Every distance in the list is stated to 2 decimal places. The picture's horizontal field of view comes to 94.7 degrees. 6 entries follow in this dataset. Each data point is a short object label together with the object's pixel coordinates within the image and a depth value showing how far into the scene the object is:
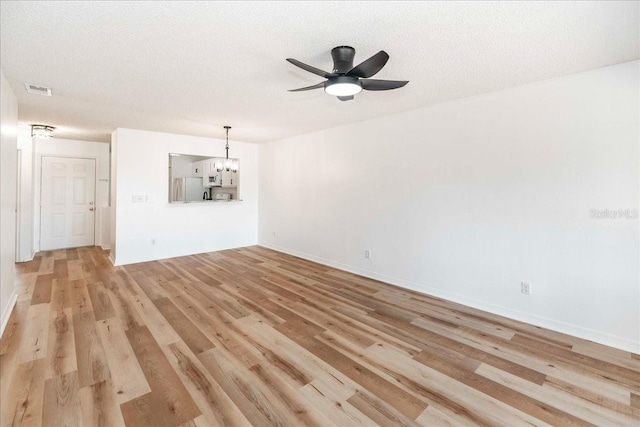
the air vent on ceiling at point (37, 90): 3.08
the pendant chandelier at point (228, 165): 5.89
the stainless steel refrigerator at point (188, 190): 5.92
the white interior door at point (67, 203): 6.20
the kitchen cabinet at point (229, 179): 6.54
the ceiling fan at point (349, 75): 2.12
